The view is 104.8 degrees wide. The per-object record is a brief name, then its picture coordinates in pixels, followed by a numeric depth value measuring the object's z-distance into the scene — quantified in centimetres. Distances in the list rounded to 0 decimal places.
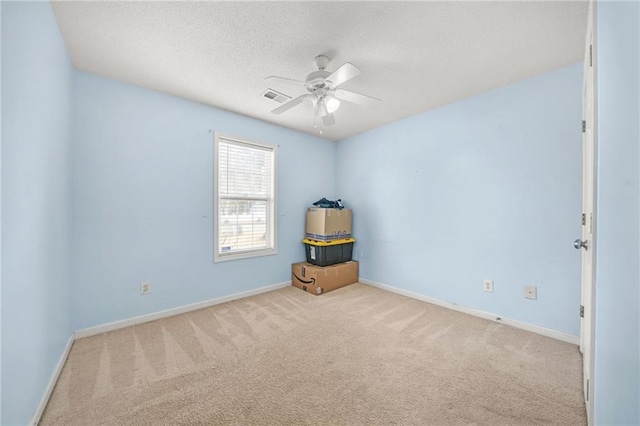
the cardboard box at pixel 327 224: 370
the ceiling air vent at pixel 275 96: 266
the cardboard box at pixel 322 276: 345
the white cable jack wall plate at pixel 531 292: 237
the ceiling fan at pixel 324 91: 189
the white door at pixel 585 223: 154
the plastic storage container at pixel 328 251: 366
